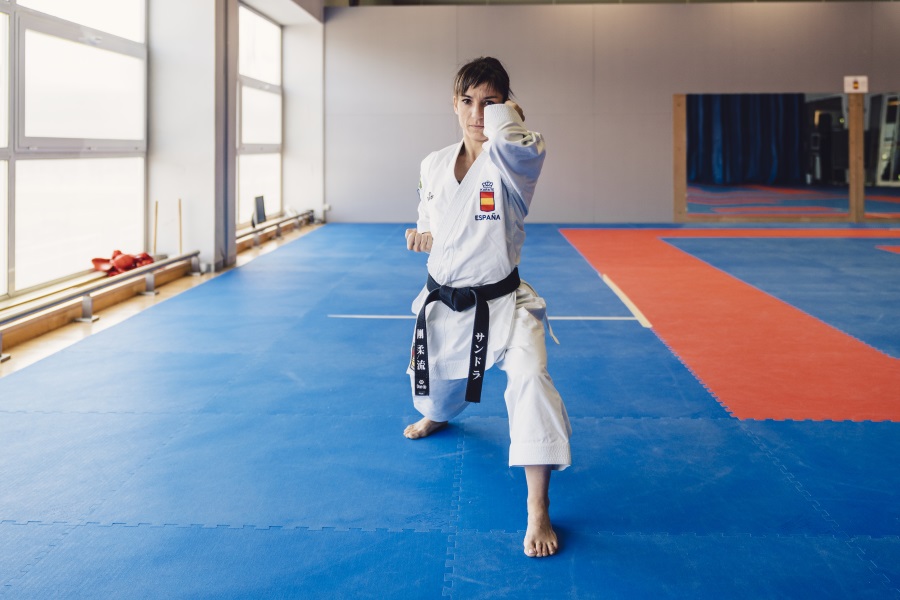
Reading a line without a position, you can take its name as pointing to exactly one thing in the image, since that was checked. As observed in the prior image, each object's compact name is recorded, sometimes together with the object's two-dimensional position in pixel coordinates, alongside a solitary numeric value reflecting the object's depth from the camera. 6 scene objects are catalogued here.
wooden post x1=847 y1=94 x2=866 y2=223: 13.30
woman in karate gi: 2.53
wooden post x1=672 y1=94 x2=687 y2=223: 13.27
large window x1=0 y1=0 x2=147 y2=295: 5.79
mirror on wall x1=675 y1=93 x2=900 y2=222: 13.51
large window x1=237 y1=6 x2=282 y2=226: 11.20
